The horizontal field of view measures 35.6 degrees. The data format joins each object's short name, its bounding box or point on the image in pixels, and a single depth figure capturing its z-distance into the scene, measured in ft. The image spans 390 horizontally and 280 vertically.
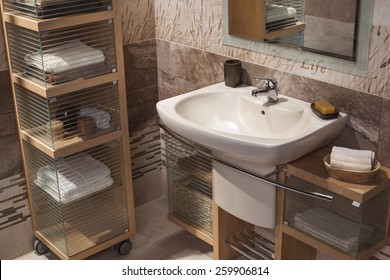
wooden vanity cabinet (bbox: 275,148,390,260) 7.42
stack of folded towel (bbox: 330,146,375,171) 7.39
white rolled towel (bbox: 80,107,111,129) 9.59
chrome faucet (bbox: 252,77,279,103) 8.79
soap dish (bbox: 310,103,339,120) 8.02
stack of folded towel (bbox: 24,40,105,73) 8.79
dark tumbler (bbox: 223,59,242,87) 9.36
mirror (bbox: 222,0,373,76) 7.73
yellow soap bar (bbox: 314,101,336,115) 8.02
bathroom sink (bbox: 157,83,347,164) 7.64
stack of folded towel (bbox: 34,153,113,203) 9.53
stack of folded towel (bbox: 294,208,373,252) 7.73
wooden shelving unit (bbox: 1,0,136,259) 8.91
